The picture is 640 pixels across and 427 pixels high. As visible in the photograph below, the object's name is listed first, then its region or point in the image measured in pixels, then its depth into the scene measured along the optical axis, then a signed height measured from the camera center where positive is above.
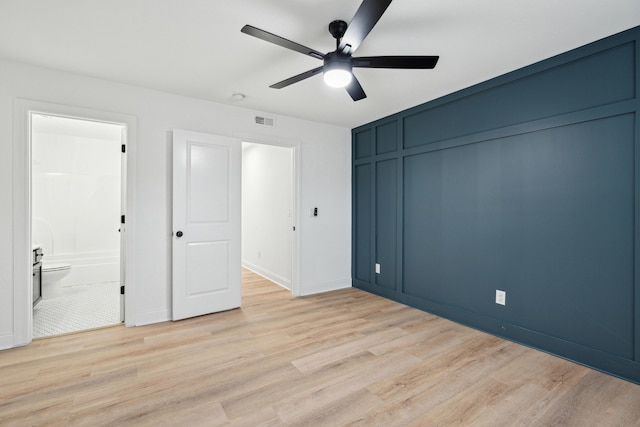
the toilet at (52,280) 3.91 -0.87
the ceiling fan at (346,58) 1.64 +0.99
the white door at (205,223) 3.20 -0.11
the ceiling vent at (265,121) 3.79 +1.18
